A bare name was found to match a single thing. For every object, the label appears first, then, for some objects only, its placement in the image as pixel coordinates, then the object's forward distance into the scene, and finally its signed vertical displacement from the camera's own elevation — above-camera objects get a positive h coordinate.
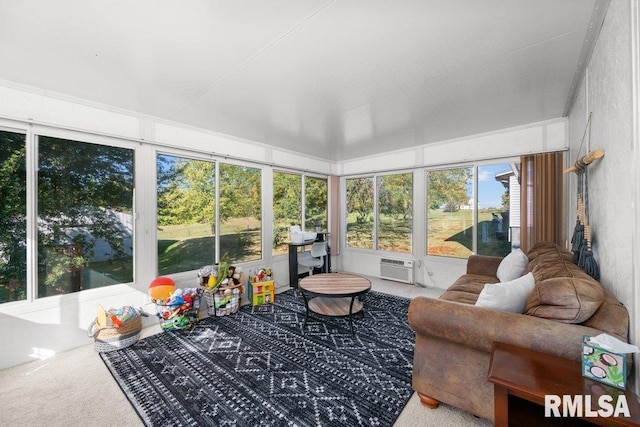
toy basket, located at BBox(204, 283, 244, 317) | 3.19 -1.11
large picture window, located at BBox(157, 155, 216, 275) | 3.20 -0.01
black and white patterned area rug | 1.65 -1.31
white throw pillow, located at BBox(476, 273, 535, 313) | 1.56 -0.54
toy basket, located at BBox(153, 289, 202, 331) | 2.77 -1.13
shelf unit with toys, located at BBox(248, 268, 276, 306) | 3.60 -1.11
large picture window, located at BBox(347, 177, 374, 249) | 5.31 -0.01
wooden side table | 0.97 -0.71
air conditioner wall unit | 4.49 -1.06
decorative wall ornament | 1.67 -0.12
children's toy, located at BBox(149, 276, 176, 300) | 2.79 -0.84
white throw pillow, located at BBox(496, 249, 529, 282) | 2.52 -0.56
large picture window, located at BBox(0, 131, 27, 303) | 2.24 -0.03
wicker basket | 2.40 -1.18
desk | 4.40 -0.84
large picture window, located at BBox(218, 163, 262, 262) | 3.83 +0.01
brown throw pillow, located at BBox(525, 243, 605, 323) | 1.27 -0.45
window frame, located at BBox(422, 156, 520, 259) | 3.69 +0.57
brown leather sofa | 1.25 -0.64
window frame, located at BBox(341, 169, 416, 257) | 4.59 +0.09
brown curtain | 3.18 +0.17
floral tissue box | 1.00 -0.63
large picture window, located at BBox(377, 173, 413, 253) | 4.72 +0.01
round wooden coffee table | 2.69 -0.86
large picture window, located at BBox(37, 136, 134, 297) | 2.45 -0.02
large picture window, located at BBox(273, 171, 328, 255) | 4.57 +0.17
